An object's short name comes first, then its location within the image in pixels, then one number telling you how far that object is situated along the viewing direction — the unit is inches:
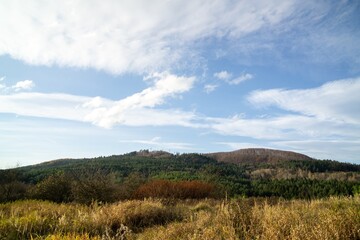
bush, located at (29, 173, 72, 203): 911.0
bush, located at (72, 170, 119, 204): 767.1
